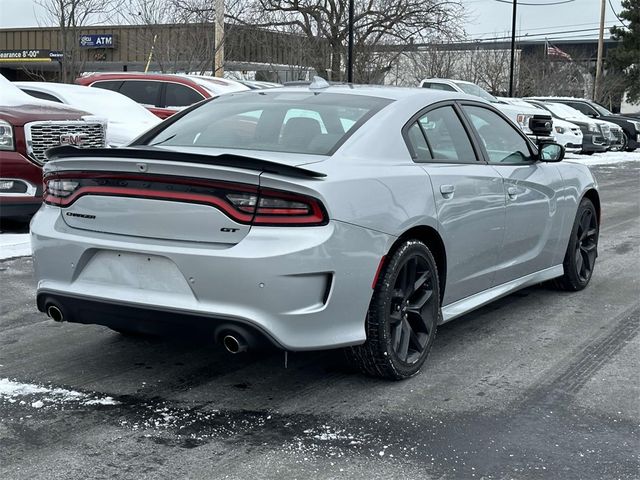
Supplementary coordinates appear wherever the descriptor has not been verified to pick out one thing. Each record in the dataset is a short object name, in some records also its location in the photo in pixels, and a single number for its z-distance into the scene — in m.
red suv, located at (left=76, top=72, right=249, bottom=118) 14.59
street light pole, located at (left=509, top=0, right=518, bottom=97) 31.84
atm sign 38.88
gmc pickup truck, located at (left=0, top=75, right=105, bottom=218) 8.40
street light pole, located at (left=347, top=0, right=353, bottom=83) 22.31
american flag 48.65
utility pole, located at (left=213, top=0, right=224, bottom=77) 23.03
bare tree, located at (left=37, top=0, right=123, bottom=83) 19.55
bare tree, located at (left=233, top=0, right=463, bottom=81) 33.06
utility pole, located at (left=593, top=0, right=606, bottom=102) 44.88
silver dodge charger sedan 3.69
